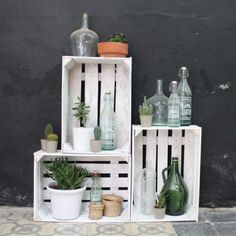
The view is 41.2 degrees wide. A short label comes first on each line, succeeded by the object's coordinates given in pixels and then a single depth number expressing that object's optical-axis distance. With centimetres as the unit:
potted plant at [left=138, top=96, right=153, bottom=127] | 158
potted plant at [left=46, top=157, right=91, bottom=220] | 158
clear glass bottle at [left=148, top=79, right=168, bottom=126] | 168
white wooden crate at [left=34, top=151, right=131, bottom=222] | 176
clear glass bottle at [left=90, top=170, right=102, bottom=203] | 168
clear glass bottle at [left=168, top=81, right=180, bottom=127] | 159
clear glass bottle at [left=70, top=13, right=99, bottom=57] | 164
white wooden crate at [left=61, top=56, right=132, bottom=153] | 176
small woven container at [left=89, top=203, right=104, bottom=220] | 161
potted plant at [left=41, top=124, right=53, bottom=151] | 164
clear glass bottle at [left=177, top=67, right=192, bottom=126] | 165
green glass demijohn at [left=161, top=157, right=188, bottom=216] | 164
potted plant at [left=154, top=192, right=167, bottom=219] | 160
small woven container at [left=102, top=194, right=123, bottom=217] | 165
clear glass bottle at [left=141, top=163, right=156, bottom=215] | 167
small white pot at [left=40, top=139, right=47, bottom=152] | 163
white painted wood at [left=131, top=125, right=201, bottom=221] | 177
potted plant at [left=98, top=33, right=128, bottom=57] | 159
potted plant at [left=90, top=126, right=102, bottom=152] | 156
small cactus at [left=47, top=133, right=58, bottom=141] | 160
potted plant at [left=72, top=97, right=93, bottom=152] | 159
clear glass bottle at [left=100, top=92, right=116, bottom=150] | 164
